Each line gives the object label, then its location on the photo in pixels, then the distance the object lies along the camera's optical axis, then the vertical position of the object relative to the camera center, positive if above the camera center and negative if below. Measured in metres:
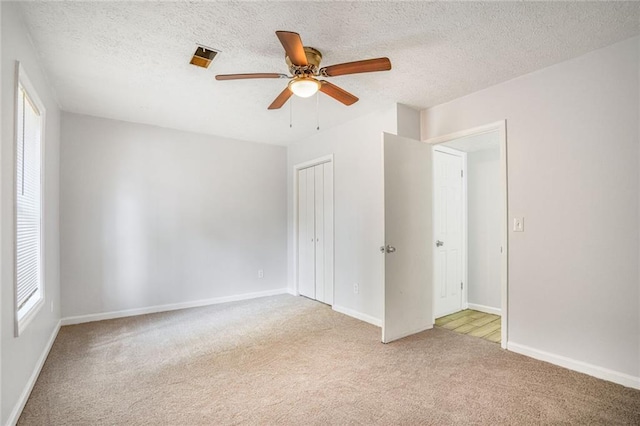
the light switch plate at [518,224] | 2.76 -0.09
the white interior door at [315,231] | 4.40 -0.25
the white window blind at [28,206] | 2.18 +0.07
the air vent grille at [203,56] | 2.31 +1.18
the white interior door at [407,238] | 3.08 -0.24
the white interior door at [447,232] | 3.98 -0.22
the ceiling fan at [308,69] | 1.85 +0.94
